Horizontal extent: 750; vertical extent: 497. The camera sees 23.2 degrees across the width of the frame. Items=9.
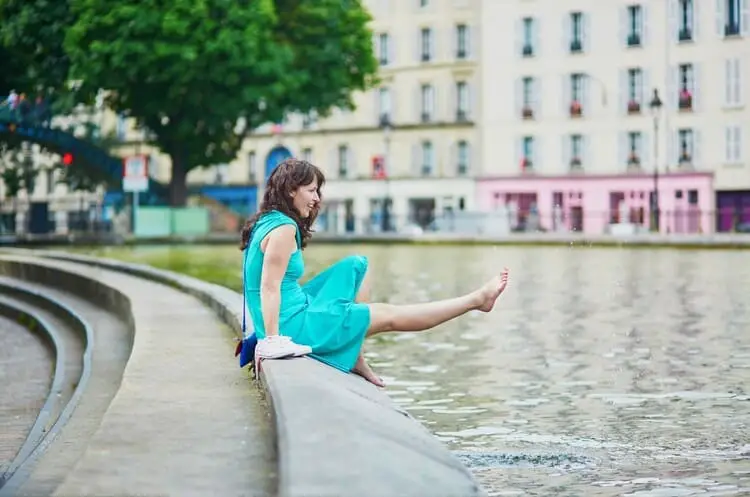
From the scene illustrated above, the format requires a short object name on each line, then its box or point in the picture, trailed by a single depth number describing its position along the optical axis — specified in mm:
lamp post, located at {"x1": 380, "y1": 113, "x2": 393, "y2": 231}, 78075
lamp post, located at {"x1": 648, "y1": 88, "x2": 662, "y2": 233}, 67750
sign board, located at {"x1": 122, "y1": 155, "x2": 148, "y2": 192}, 54656
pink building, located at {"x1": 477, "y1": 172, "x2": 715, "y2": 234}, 77481
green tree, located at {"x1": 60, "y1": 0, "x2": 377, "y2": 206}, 54844
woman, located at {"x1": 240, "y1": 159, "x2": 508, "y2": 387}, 10055
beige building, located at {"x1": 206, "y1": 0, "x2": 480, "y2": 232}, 89062
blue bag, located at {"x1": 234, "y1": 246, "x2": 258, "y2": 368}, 10336
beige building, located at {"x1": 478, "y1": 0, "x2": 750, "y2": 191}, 79000
